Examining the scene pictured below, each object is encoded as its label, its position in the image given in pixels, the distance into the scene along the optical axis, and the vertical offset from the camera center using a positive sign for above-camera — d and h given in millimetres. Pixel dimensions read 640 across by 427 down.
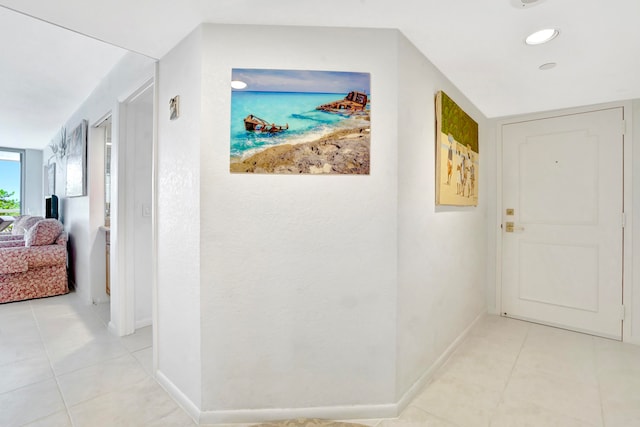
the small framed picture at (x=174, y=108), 1713 +600
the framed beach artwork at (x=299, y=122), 1535 +463
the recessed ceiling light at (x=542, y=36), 1618 +970
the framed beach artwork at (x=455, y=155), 2031 +432
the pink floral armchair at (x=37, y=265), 3518 -666
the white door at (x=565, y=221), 2664 -107
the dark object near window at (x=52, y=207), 4535 +57
